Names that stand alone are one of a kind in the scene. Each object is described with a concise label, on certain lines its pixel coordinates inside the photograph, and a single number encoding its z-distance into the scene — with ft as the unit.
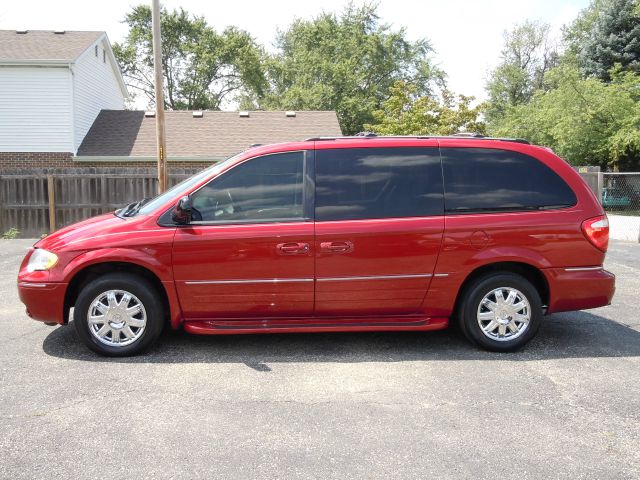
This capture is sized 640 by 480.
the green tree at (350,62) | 133.18
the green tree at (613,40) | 93.50
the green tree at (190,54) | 137.80
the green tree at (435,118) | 71.20
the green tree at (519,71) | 171.63
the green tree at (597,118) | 78.89
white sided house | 62.85
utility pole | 36.94
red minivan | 15.53
